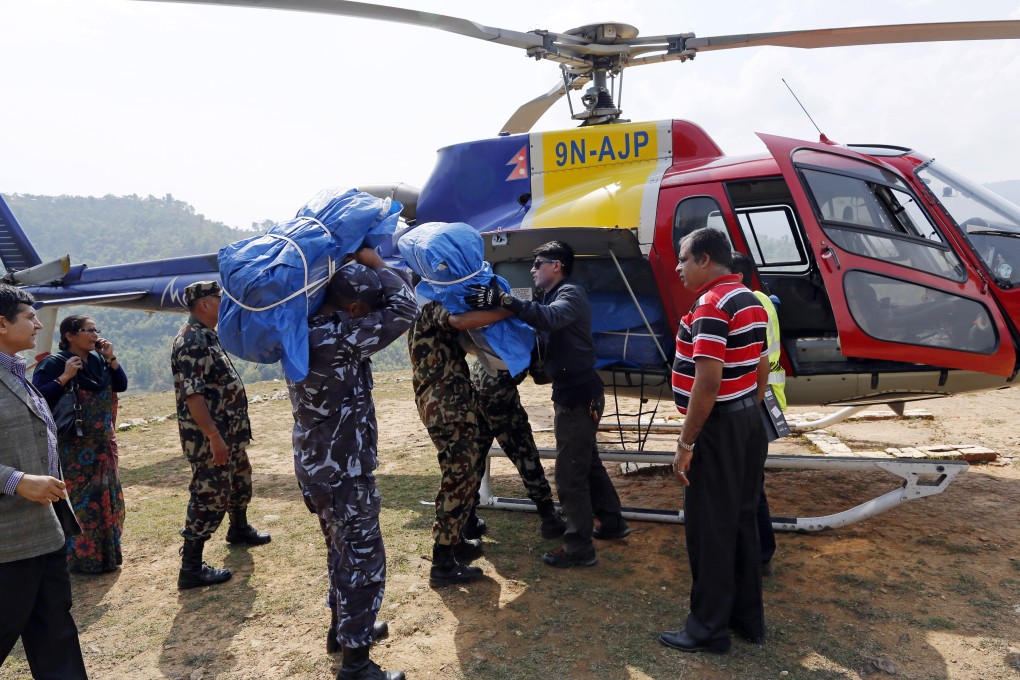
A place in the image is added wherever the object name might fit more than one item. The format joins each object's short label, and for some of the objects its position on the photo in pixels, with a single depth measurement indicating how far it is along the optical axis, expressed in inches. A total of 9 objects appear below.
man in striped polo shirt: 121.6
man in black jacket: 163.0
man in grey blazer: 101.4
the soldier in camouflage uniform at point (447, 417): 156.7
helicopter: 169.2
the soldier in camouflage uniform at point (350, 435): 119.6
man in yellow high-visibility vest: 159.2
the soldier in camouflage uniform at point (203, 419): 170.1
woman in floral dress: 176.1
